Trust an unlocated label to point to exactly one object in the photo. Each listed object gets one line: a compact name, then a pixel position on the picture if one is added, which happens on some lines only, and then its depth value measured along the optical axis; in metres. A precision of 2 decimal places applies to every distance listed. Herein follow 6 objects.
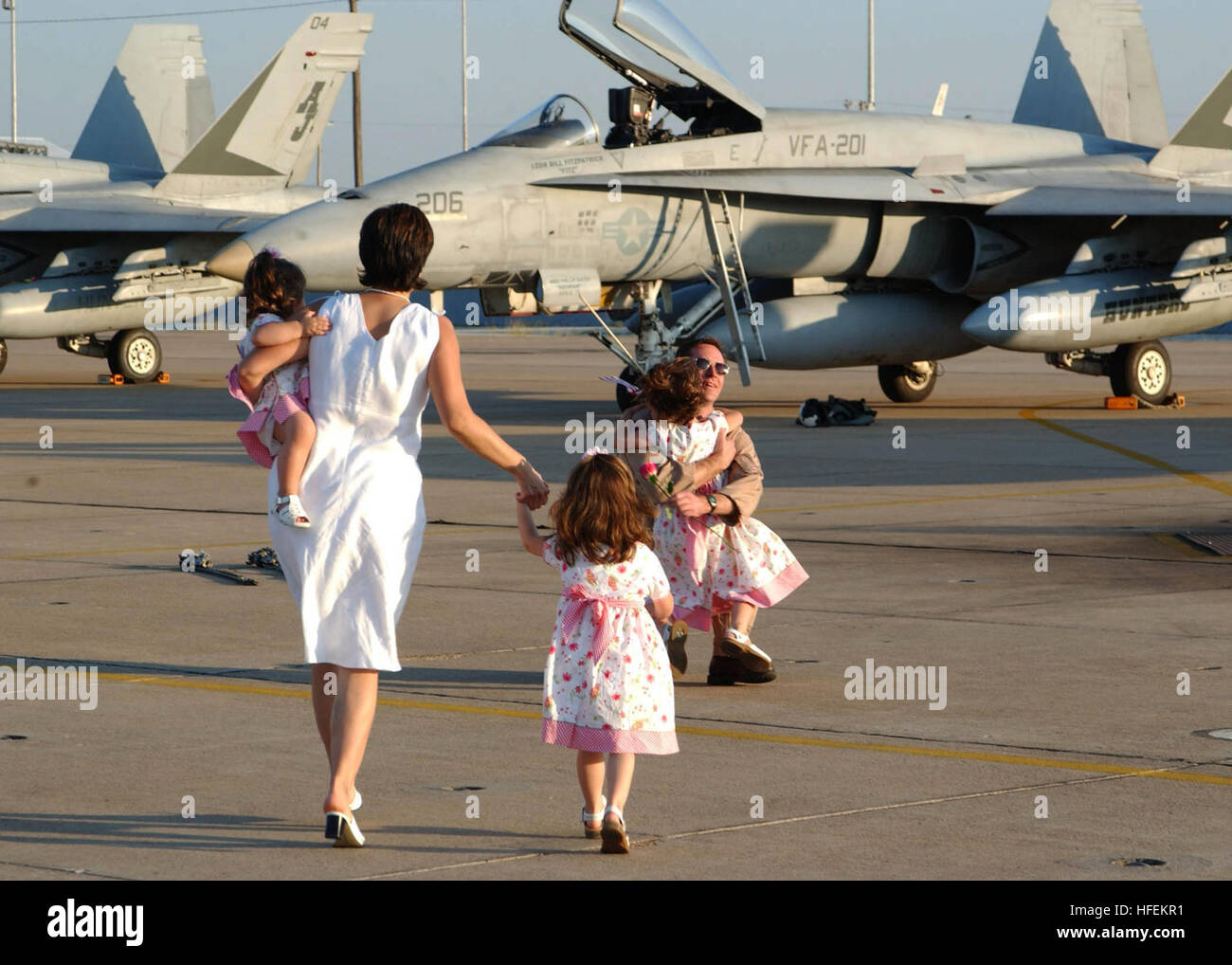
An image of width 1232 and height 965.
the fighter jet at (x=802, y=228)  39.72
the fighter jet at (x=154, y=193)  56.28
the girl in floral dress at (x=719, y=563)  15.63
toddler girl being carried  10.94
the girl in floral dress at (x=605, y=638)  10.88
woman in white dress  10.84
